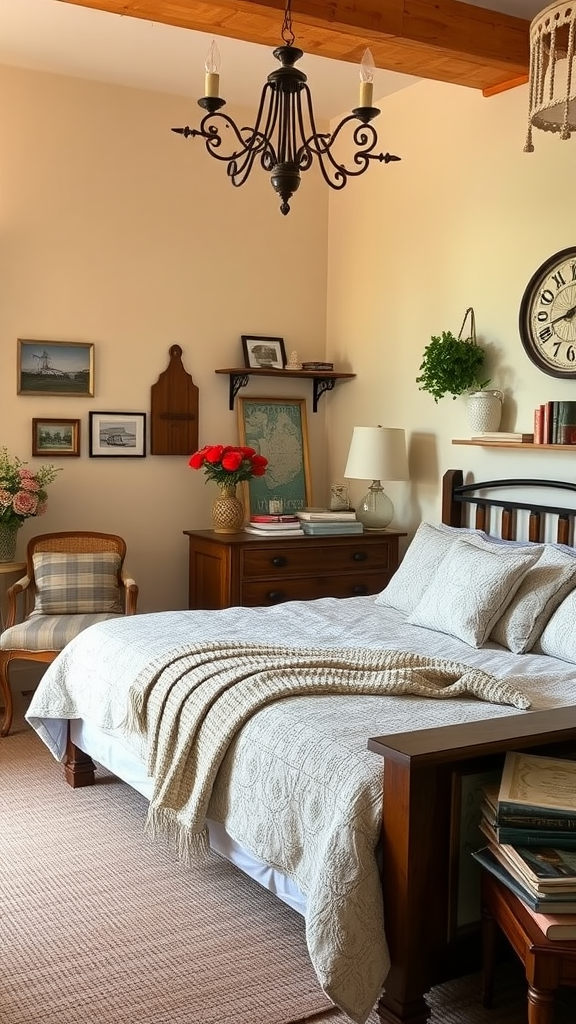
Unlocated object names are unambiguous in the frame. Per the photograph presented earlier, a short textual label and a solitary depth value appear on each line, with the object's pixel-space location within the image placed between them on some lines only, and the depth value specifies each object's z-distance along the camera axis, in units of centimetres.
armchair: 418
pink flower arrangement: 443
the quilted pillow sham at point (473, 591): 342
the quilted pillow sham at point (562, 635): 321
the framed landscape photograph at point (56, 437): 480
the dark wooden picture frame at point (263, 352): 528
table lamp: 473
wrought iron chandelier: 265
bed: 211
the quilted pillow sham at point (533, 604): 336
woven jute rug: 232
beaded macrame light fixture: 228
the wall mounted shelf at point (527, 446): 378
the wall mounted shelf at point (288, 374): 514
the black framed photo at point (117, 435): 493
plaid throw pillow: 449
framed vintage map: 532
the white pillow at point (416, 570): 395
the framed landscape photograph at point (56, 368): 475
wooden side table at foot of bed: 191
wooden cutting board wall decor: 507
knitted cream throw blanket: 265
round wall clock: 391
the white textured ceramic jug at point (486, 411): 422
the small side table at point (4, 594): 468
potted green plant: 433
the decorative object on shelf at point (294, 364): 530
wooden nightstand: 464
